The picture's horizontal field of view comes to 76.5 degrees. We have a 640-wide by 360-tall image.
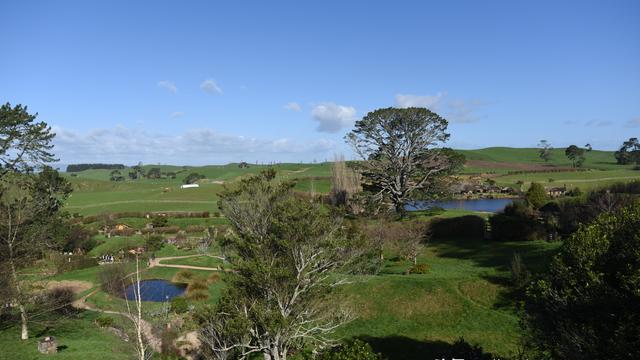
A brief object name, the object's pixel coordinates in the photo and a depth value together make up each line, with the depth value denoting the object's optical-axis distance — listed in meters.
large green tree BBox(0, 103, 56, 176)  38.00
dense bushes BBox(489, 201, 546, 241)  39.69
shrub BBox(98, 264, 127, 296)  40.59
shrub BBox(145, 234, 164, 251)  56.53
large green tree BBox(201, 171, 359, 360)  17.45
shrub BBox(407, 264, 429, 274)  33.81
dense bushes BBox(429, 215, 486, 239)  45.00
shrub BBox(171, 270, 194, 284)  44.38
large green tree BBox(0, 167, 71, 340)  26.27
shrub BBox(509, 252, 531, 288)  26.77
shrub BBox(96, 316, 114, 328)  31.19
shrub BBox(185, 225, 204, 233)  70.17
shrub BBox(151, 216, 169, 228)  74.06
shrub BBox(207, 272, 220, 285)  42.25
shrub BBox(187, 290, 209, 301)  35.97
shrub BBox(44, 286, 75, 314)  31.60
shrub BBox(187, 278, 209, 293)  38.69
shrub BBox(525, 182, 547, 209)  46.56
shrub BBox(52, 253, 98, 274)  49.59
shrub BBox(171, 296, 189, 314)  32.75
